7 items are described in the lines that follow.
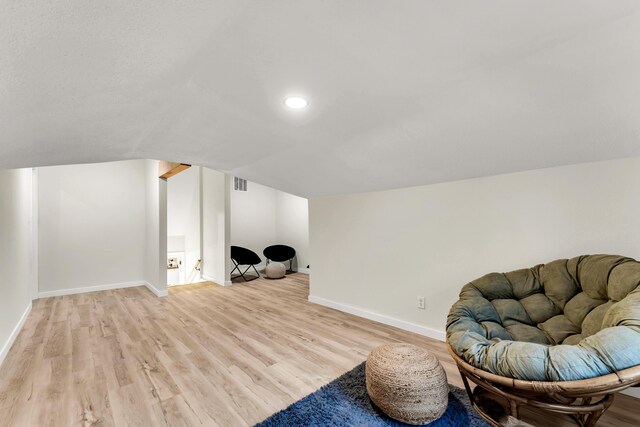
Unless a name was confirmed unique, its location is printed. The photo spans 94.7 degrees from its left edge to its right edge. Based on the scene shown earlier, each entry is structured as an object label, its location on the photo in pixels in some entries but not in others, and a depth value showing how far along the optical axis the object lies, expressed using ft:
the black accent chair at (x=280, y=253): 22.39
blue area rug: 5.36
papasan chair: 3.81
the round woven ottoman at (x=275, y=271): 19.83
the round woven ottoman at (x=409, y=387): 5.20
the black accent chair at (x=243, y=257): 20.52
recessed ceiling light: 5.84
